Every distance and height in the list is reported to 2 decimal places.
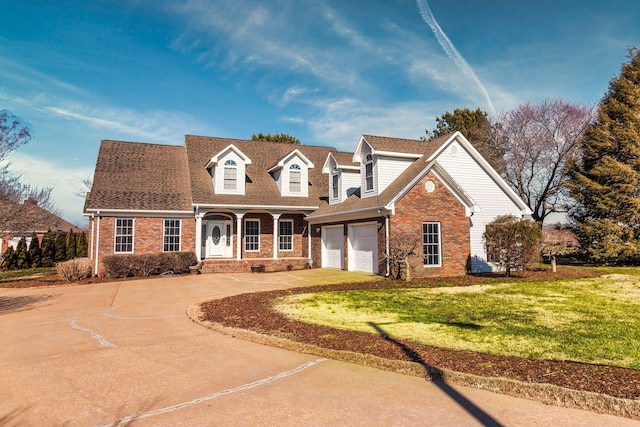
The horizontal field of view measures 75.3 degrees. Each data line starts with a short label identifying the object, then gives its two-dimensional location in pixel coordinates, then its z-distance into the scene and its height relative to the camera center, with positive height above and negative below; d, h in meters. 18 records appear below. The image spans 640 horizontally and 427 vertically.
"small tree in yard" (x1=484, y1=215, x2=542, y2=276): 16.89 +0.05
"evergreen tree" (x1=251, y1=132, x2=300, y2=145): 44.29 +11.71
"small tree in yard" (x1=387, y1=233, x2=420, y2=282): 16.52 -0.33
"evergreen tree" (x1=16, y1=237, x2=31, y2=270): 27.91 -0.44
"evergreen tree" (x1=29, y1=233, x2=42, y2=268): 28.77 -0.32
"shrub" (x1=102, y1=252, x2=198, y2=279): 18.91 -0.74
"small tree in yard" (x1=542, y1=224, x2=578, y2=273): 26.44 +0.47
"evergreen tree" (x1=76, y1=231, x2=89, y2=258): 31.20 +0.13
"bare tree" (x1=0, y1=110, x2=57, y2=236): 16.59 +1.92
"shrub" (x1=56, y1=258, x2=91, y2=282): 17.99 -0.91
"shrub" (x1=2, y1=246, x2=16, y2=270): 26.98 -0.63
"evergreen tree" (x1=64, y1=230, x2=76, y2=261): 30.40 +0.21
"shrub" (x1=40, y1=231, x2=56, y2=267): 29.50 -0.20
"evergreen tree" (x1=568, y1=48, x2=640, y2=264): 24.14 +3.84
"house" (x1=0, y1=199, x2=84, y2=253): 16.56 +1.26
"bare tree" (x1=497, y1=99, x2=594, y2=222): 31.00 +7.27
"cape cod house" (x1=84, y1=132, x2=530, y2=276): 18.11 +2.03
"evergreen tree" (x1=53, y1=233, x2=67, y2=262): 29.94 -0.08
